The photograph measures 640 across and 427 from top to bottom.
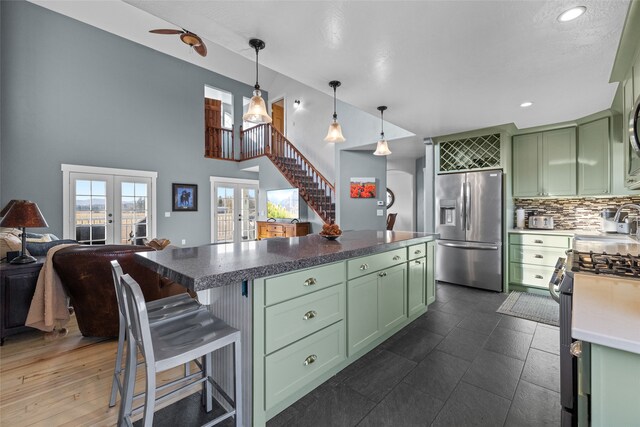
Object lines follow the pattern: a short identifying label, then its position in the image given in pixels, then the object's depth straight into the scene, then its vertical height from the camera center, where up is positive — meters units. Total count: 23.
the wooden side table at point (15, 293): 2.52 -0.74
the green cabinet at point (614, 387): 0.65 -0.42
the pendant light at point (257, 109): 2.56 +0.93
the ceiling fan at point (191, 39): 4.15 +2.64
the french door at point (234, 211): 7.72 +0.02
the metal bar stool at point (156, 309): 1.44 -0.55
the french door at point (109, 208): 5.55 +0.08
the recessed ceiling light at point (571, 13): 1.67 +1.20
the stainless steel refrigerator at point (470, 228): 3.99 -0.25
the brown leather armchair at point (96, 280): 2.38 -0.60
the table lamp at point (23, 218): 2.59 -0.06
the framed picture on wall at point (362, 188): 5.75 +0.48
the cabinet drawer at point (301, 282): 1.50 -0.42
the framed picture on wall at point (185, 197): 6.92 +0.37
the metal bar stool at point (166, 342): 1.12 -0.59
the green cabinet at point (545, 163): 3.85 +0.68
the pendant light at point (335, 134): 3.16 +0.87
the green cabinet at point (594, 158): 3.47 +0.68
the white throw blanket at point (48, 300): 2.51 -0.80
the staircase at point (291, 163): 6.82 +1.30
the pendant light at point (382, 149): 3.58 +0.80
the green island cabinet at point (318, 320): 1.48 -0.71
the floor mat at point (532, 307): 3.06 -1.15
